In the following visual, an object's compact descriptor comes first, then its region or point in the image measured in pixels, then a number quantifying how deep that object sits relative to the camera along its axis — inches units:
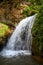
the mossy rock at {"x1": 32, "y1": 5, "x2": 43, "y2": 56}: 160.7
